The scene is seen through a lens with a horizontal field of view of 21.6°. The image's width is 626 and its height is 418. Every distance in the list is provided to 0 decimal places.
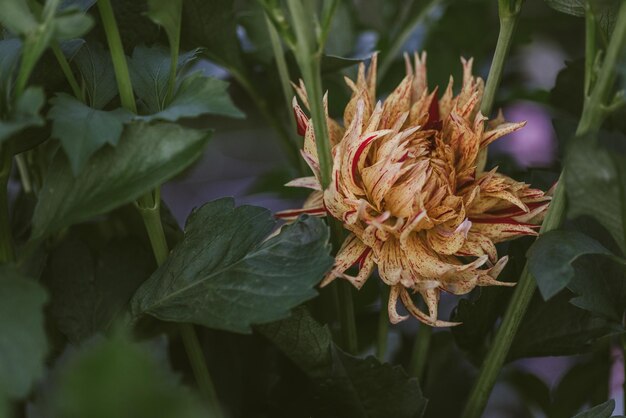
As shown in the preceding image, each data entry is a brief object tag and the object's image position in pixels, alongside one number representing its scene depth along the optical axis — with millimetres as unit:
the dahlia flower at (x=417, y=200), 720
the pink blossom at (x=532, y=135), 1467
